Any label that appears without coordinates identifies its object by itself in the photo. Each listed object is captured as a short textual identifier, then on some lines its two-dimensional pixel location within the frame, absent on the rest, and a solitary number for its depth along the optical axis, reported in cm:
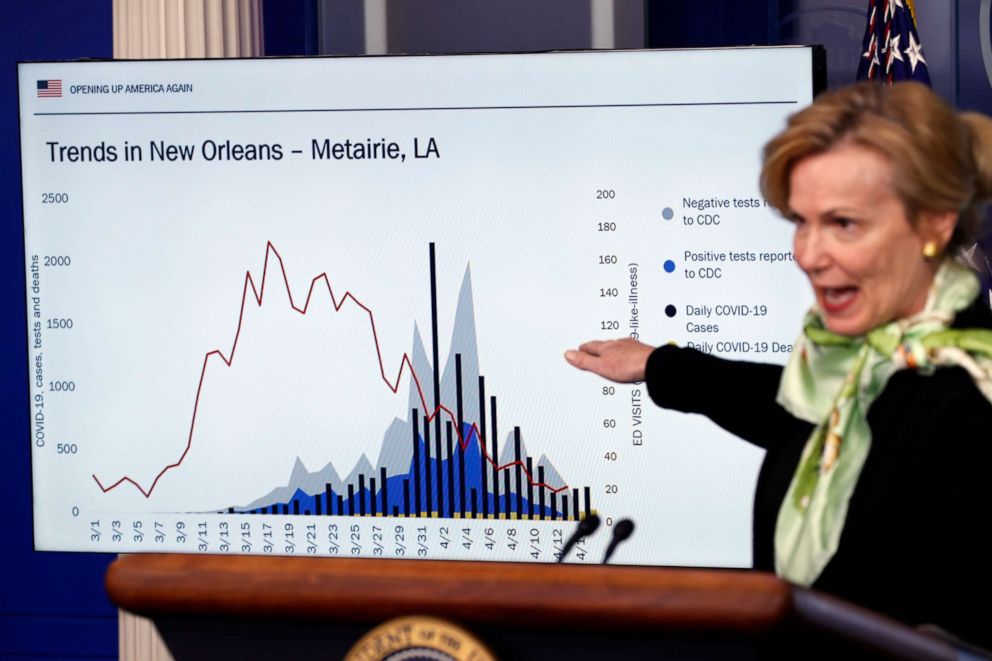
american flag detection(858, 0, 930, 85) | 762
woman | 637
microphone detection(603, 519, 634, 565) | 672
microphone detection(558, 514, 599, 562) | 669
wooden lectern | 337
